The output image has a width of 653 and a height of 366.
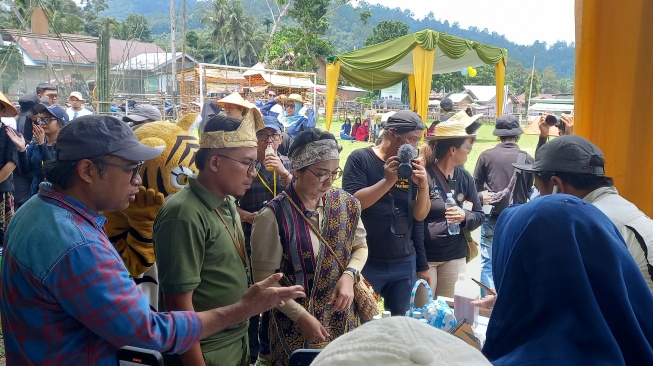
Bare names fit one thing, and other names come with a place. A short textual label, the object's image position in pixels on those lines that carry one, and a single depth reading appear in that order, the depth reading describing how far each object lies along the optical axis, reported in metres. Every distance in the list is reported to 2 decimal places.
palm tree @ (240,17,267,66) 67.38
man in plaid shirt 1.39
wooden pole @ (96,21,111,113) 12.59
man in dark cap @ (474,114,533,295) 4.66
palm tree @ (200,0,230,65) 63.44
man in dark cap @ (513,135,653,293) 1.95
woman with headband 2.25
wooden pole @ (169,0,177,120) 21.86
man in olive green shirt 1.88
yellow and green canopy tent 10.12
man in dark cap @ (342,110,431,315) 3.17
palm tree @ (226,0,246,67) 64.00
